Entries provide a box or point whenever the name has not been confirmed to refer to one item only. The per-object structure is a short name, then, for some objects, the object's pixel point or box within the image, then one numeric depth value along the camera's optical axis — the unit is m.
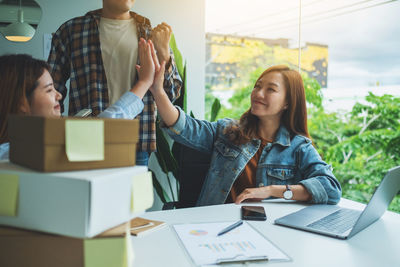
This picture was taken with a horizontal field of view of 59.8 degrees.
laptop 1.10
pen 1.07
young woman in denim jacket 1.69
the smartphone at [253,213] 1.23
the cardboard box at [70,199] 0.65
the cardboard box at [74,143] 0.68
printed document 0.90
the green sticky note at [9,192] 0.71
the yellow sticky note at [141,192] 0.75
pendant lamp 2.12
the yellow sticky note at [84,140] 0.69
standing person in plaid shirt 1.81
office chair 1.82
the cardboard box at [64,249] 0.68
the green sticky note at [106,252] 0.67
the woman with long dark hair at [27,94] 1.10
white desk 0.90
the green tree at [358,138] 3.36
